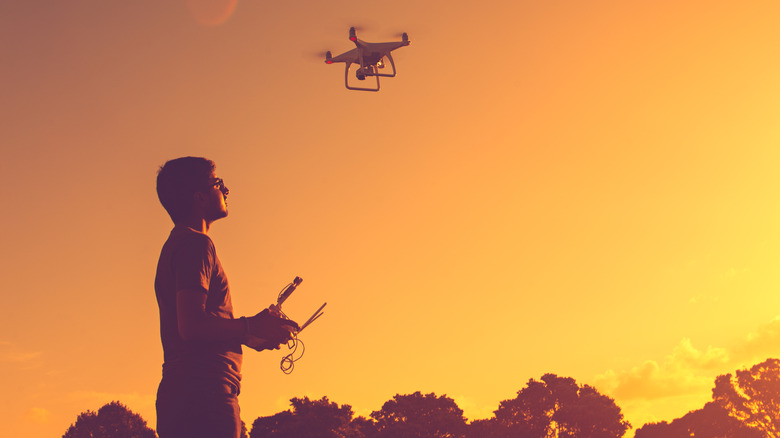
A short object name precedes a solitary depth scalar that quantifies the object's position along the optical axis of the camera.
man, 4.63
